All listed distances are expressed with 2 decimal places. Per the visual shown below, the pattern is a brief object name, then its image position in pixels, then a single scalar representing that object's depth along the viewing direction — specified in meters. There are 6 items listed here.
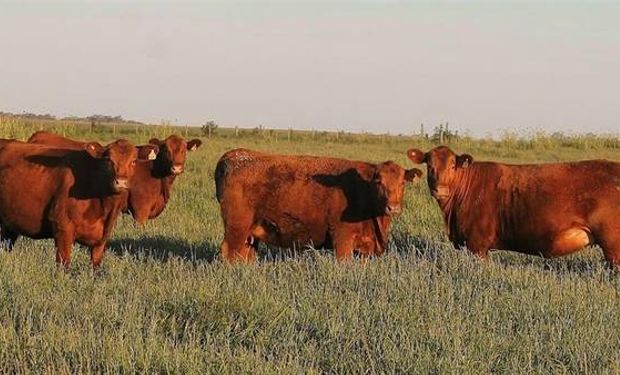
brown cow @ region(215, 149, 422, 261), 19.53
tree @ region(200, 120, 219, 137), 96.60
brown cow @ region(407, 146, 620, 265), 18.94
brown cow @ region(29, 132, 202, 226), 25.19
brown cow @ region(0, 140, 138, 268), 18.55
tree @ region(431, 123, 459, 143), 79.56
